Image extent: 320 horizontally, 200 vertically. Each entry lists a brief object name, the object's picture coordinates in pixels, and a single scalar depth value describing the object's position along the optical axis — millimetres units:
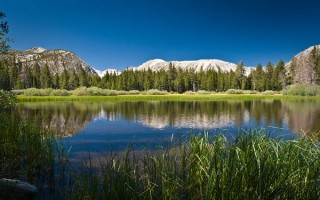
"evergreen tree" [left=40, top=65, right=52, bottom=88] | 115736
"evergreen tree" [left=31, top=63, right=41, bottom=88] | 117785
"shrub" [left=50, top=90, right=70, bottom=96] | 75943
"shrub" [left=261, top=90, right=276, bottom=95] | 87960
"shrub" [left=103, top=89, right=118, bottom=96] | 82887
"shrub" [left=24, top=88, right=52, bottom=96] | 74662
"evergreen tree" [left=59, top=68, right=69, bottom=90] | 108841
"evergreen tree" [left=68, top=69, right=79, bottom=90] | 110526
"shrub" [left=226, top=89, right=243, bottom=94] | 90929
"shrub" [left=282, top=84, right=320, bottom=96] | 73037
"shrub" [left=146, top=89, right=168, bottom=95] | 91033
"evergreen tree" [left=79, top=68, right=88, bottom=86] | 109728
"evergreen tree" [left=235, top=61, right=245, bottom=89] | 108349
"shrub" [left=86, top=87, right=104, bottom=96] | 79439
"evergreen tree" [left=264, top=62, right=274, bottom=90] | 100863
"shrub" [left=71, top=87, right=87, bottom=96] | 78553
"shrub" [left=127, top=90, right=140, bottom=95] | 92688
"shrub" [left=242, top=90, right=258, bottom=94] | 92663
